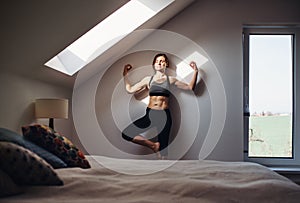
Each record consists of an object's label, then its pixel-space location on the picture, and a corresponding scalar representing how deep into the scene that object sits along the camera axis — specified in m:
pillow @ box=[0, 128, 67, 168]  1.62
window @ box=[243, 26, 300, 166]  3.92
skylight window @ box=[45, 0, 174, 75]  3.27
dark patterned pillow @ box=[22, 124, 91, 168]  1.88
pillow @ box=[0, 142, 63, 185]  1.41
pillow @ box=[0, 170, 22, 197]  1.33
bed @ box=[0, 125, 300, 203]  1.39
